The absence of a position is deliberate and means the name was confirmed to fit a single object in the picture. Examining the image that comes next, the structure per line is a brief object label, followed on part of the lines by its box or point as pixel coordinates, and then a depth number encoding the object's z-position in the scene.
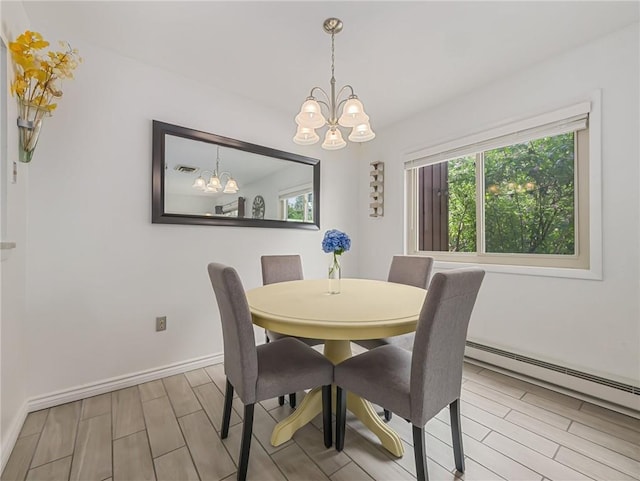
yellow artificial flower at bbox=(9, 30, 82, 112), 1.39
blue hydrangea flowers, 1.69
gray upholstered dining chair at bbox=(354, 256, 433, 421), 2.20
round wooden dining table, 1.17
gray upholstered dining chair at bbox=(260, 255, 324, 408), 2.33
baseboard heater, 1.77
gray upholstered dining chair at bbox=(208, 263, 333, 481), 1.21
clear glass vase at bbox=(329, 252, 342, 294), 1.77
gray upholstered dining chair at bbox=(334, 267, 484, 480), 1.08
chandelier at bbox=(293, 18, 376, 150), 1.67
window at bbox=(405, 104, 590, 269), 2.09
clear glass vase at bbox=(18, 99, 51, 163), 1.54
